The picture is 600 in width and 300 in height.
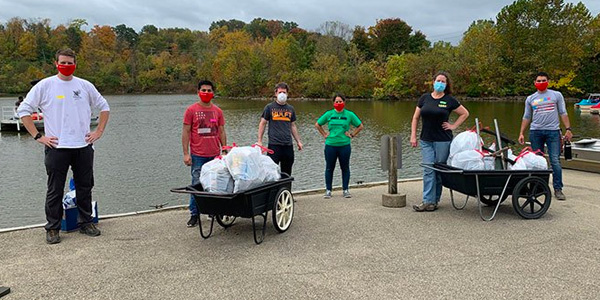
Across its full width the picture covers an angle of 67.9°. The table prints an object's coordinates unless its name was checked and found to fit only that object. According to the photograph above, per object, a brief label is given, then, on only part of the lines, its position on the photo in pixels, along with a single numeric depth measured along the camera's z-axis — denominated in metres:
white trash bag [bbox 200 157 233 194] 4.58
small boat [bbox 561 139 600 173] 9.16
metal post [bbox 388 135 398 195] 6.58
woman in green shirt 6.86
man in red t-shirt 5.49
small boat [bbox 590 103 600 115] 34.03
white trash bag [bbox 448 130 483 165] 5.69
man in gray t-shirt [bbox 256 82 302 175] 6.52
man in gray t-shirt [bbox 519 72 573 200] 6.77
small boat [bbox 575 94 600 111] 35.34
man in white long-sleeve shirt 4.69
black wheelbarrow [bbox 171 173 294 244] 4.51
